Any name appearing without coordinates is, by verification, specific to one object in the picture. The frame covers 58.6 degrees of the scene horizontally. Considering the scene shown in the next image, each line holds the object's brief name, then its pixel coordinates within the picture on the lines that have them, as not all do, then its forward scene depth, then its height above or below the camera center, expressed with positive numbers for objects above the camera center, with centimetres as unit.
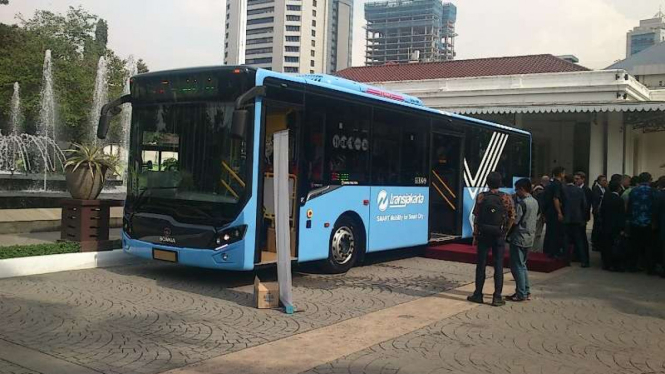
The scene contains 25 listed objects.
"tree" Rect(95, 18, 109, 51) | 5358 +1322
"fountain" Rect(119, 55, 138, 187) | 3009 +337
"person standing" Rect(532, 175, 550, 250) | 1217 -28
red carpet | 1120 -140
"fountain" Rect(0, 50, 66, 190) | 2953 +170
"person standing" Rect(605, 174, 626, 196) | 1166 +24
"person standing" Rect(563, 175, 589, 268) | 1143 -31
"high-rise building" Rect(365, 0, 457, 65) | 13825 +3722
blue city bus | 818 +22
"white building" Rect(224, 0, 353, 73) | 12938 +3460
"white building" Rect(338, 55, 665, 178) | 2216 +311
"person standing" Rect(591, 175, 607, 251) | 1234 -43
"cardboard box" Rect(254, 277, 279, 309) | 753 -148
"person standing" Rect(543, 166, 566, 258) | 1162 -60
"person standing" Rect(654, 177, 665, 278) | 1024 -44
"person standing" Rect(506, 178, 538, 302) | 825 -69
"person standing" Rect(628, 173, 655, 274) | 1063 -51
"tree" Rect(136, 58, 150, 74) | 5364 +1022
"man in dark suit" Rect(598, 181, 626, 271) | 1118 -66
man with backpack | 782 -49
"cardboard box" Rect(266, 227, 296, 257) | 903 -92
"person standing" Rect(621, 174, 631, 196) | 1189 +19
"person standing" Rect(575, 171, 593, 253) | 1159 -5
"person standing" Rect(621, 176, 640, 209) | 1123 -1
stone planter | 1049 -13
